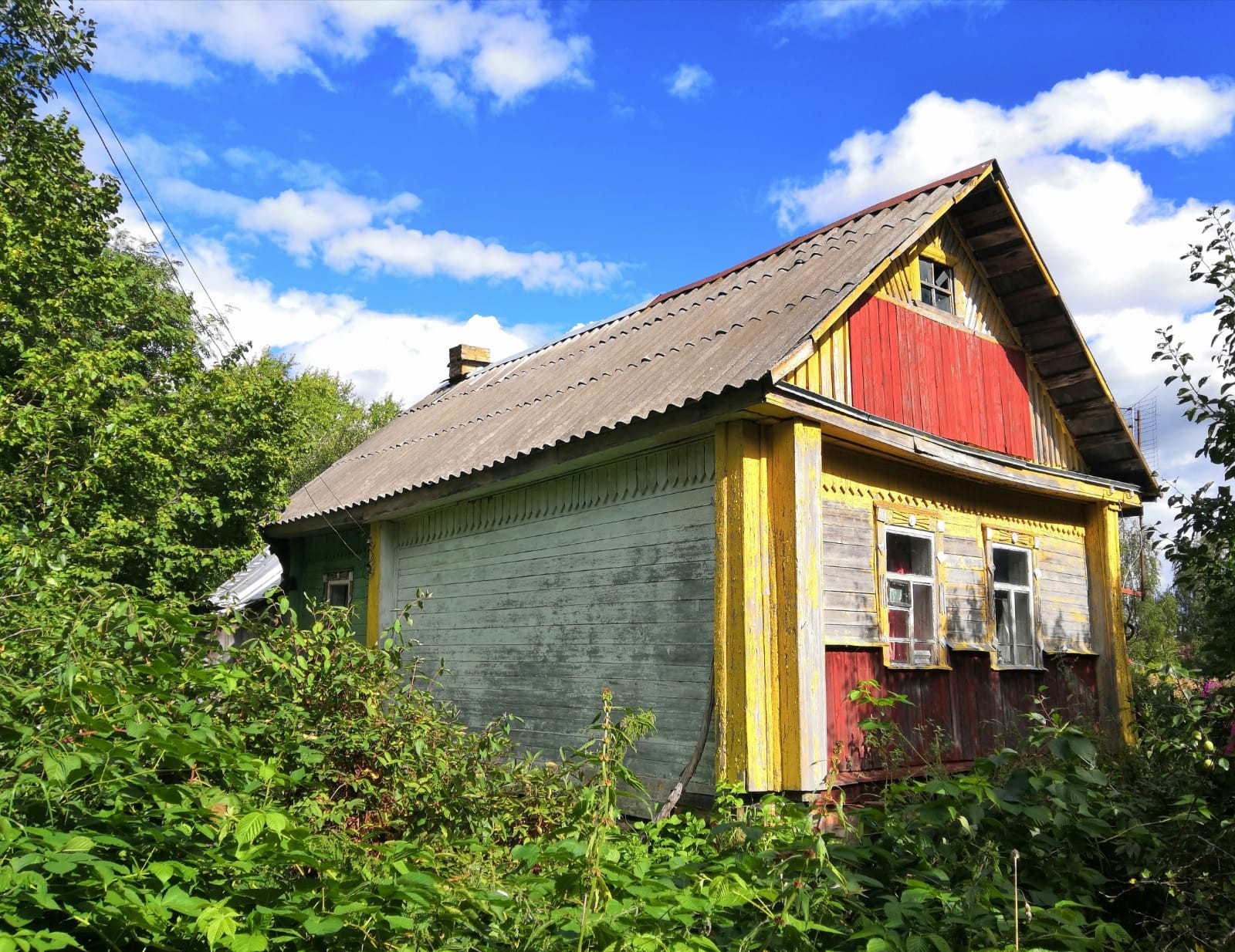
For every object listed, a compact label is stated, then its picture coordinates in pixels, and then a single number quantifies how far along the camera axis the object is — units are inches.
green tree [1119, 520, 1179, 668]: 460.8
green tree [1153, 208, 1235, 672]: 203.0
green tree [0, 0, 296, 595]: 302.7
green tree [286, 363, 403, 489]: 1569.6
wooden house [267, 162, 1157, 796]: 258.7
